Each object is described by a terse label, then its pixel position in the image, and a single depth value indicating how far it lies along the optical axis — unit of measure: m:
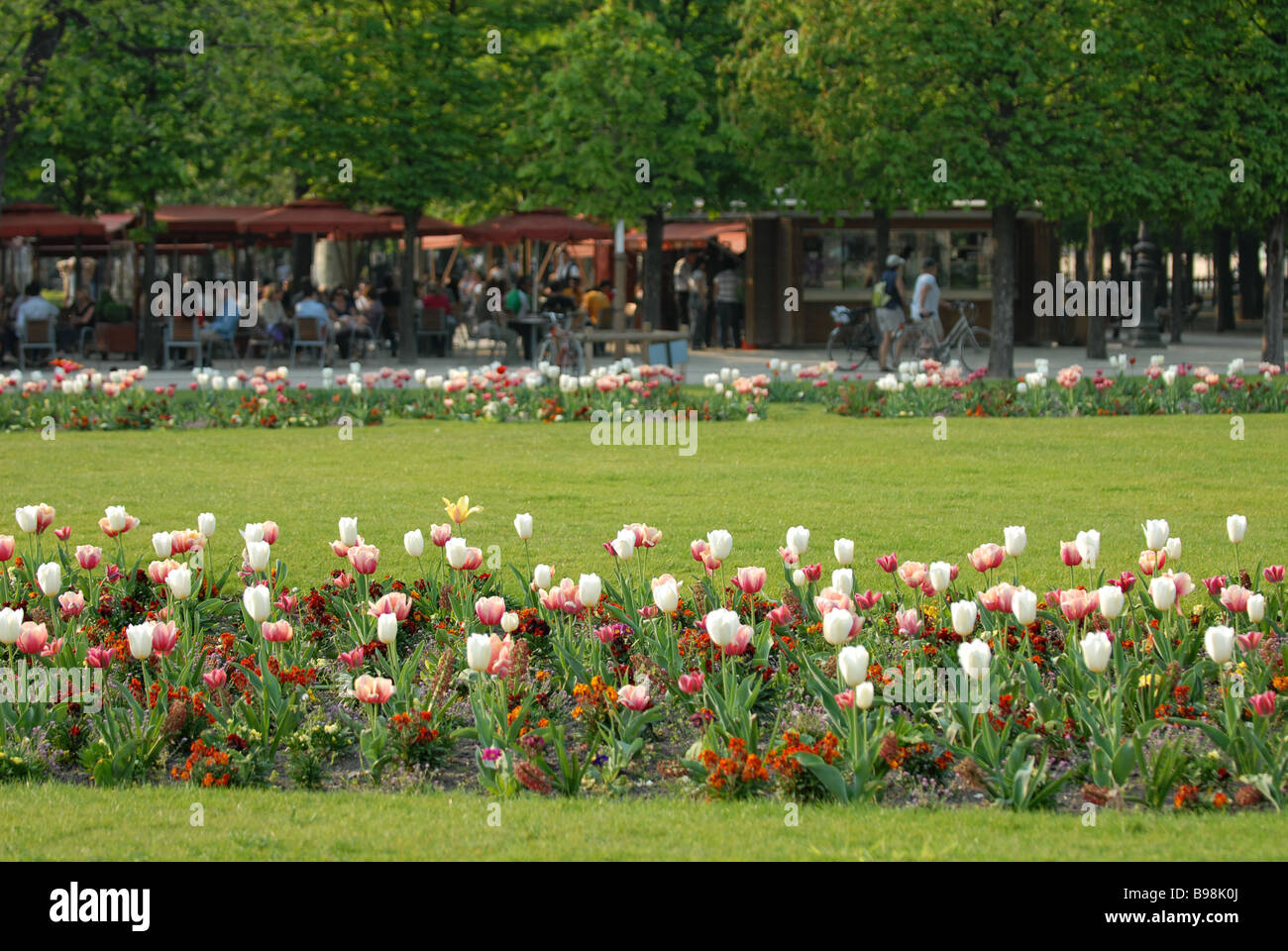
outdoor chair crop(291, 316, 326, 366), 53.97
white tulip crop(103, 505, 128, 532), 13.15
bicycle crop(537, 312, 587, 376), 47.31
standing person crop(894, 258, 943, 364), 49.09
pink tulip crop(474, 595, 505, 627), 10.75
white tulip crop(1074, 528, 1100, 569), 11.38
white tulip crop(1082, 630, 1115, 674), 9.39
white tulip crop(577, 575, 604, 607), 10.93
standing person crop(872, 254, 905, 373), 49.97
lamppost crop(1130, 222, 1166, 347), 64.81
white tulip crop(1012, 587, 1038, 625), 10.16
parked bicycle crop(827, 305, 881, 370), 56.78
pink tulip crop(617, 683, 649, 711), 10.10
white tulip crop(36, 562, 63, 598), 11.41
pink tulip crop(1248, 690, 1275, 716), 9.52
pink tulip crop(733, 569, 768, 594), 11.01
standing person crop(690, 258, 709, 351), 68.56
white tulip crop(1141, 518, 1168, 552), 11.54
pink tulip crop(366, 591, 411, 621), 10.70
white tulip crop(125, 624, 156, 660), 10.27
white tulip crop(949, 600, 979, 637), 10.09
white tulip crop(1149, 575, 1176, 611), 10.58
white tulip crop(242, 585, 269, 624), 10.66
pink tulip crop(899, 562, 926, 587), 11.39
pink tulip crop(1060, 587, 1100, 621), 10.59
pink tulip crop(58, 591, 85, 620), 11.87
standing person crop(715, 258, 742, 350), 66.44
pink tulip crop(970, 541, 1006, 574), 11.39
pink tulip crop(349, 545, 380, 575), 12.09
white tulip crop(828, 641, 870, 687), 9.11
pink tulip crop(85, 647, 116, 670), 10.74
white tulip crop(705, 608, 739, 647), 9.77
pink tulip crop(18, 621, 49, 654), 10.38
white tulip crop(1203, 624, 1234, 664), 9.70
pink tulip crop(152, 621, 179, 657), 10.37
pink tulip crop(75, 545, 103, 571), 12.24
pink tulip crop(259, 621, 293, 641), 10.67
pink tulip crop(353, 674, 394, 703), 9.82
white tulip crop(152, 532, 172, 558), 12.22
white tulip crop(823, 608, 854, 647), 9.66
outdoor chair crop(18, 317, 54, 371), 53.97
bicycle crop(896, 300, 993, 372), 49.91
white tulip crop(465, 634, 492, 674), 9.54
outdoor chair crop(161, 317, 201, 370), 53.37
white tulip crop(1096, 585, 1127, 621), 10.20
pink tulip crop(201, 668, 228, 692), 10.55
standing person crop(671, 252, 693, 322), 72.75
